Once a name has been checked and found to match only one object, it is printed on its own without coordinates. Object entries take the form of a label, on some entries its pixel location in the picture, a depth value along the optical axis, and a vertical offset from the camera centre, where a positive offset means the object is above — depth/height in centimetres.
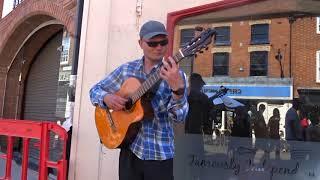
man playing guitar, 177 -10
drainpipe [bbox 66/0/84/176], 326 +49
